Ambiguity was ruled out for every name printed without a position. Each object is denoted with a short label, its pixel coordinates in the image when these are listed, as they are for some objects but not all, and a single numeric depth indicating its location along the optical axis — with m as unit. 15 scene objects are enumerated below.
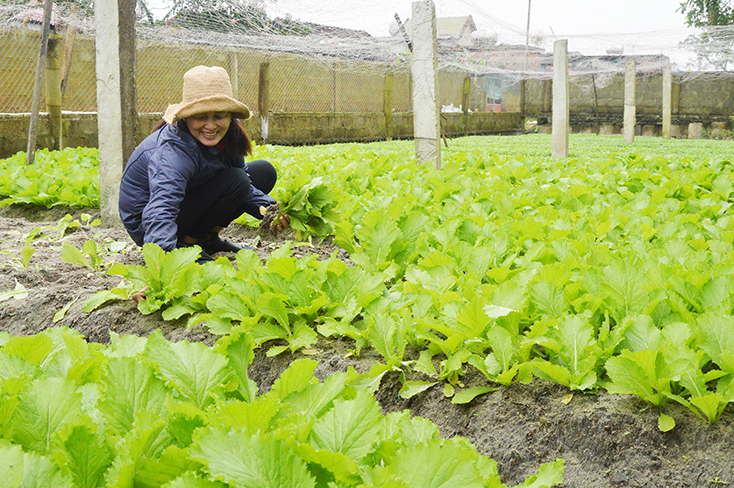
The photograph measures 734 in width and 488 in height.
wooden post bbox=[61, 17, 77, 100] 9.44
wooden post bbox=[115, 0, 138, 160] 4.92
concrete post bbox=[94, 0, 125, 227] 4.71
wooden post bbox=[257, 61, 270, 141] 14.80
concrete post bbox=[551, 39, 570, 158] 9.62
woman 3.11
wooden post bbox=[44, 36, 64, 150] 9.71
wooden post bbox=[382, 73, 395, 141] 18.64
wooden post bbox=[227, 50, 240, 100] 14.39
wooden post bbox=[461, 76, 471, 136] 23.20
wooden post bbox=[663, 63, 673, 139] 18.69
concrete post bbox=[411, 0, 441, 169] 6.40
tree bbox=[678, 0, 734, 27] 32.12
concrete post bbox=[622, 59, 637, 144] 15.47
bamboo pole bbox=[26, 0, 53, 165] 7.24
